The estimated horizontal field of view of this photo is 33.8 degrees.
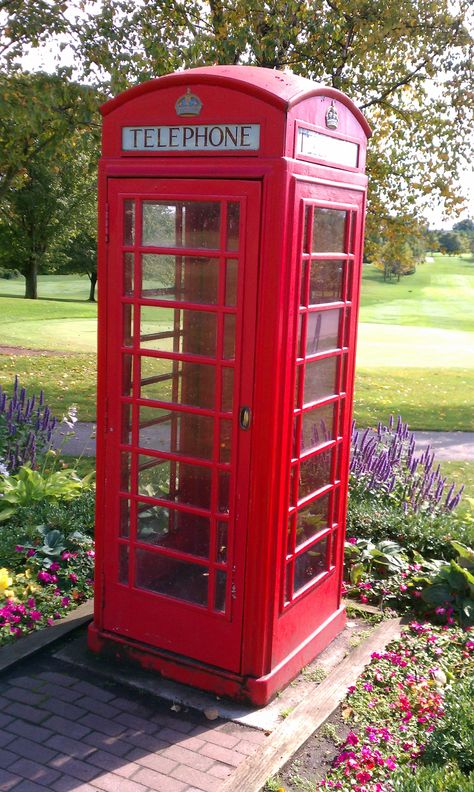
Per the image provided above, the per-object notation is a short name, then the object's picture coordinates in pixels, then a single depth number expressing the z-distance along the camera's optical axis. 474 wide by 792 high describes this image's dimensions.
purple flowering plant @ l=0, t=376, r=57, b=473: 6.43
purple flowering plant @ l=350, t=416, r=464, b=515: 6.13
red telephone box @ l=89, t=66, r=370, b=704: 3.41
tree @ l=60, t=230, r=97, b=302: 38.84
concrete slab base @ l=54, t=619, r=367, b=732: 3.65
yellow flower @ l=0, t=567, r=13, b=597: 4.39
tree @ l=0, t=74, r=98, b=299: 10.77
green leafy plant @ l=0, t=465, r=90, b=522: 5.68
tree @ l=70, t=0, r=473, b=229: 10.85
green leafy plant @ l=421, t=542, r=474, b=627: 4.59
